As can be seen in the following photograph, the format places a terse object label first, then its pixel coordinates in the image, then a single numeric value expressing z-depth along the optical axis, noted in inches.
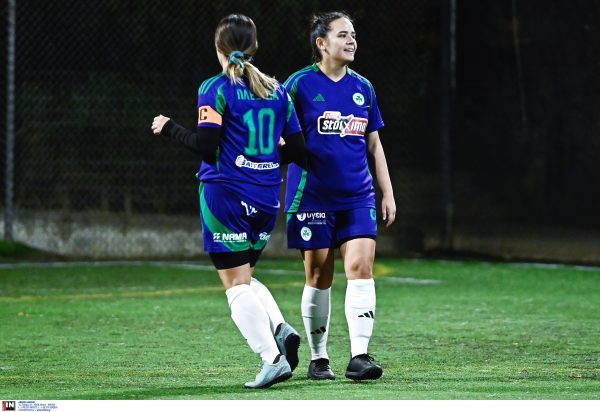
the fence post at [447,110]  1160.8
